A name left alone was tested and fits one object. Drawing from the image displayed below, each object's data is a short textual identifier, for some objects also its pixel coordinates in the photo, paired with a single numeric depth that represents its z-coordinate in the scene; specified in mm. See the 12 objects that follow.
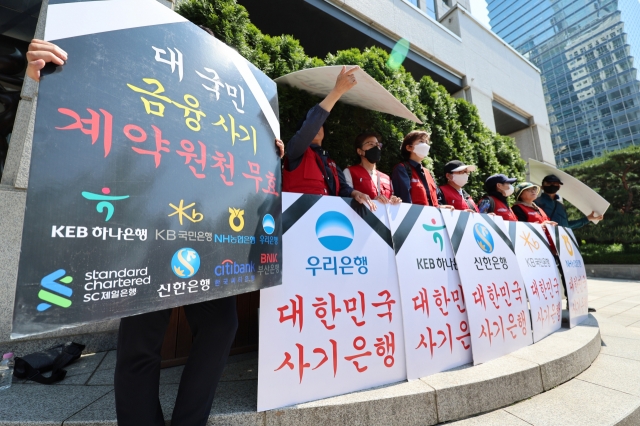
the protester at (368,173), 2937
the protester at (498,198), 4066
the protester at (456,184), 3736
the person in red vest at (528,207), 4355
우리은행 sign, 1716
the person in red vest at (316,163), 2173
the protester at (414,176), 3174
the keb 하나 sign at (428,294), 2131
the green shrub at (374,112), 3533
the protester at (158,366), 1367
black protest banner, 920
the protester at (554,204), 5082
